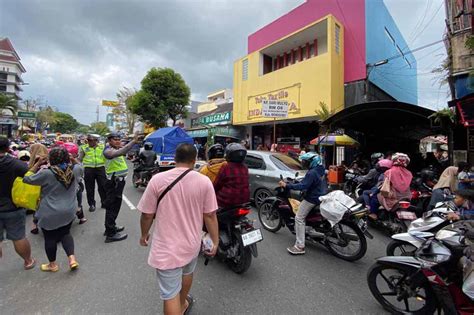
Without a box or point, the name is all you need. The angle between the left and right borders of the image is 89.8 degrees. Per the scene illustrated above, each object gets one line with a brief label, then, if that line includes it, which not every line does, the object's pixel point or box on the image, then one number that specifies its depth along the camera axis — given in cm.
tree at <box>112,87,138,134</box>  3372
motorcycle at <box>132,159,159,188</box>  811
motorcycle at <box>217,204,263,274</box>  301
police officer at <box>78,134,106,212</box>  521
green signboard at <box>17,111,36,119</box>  2567
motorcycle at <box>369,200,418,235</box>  394
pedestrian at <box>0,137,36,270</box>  285
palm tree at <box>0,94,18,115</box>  2278
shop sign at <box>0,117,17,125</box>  2238
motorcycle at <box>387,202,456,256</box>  245
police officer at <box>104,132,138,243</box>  398
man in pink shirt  182
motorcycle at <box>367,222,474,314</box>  208
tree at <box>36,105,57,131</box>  4412
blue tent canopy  1058
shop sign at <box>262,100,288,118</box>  984
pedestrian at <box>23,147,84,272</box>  283
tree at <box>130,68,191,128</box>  2133
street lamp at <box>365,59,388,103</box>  1207
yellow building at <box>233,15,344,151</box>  1223
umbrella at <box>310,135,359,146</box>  974
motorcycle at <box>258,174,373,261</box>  343
